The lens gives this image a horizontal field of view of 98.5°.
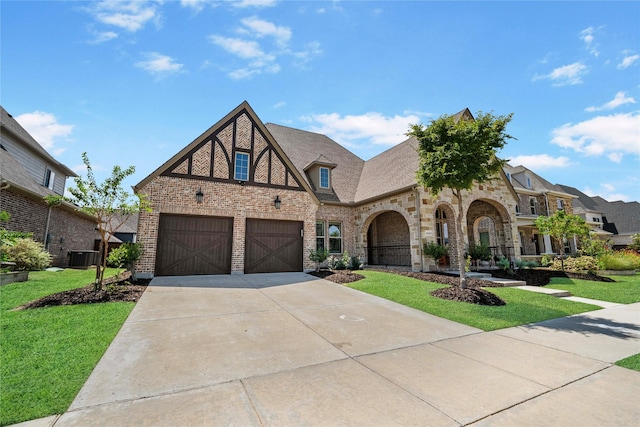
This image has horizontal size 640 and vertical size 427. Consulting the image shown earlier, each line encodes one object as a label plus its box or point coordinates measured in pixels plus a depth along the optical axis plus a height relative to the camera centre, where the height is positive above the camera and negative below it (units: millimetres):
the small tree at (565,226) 14219 +1119
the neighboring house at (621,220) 32156 +3229
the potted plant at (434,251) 12023 -214
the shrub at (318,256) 12578 -483
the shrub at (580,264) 13703 -899
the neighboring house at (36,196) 11203 +1992
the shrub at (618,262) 14617 -786
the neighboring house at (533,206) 24125 +3750
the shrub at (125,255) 8527 -337
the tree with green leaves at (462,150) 8242 +2893
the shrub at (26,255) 9906 -418
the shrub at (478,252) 13539 -278
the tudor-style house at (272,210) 11055 +1730
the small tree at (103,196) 7207 +1289
